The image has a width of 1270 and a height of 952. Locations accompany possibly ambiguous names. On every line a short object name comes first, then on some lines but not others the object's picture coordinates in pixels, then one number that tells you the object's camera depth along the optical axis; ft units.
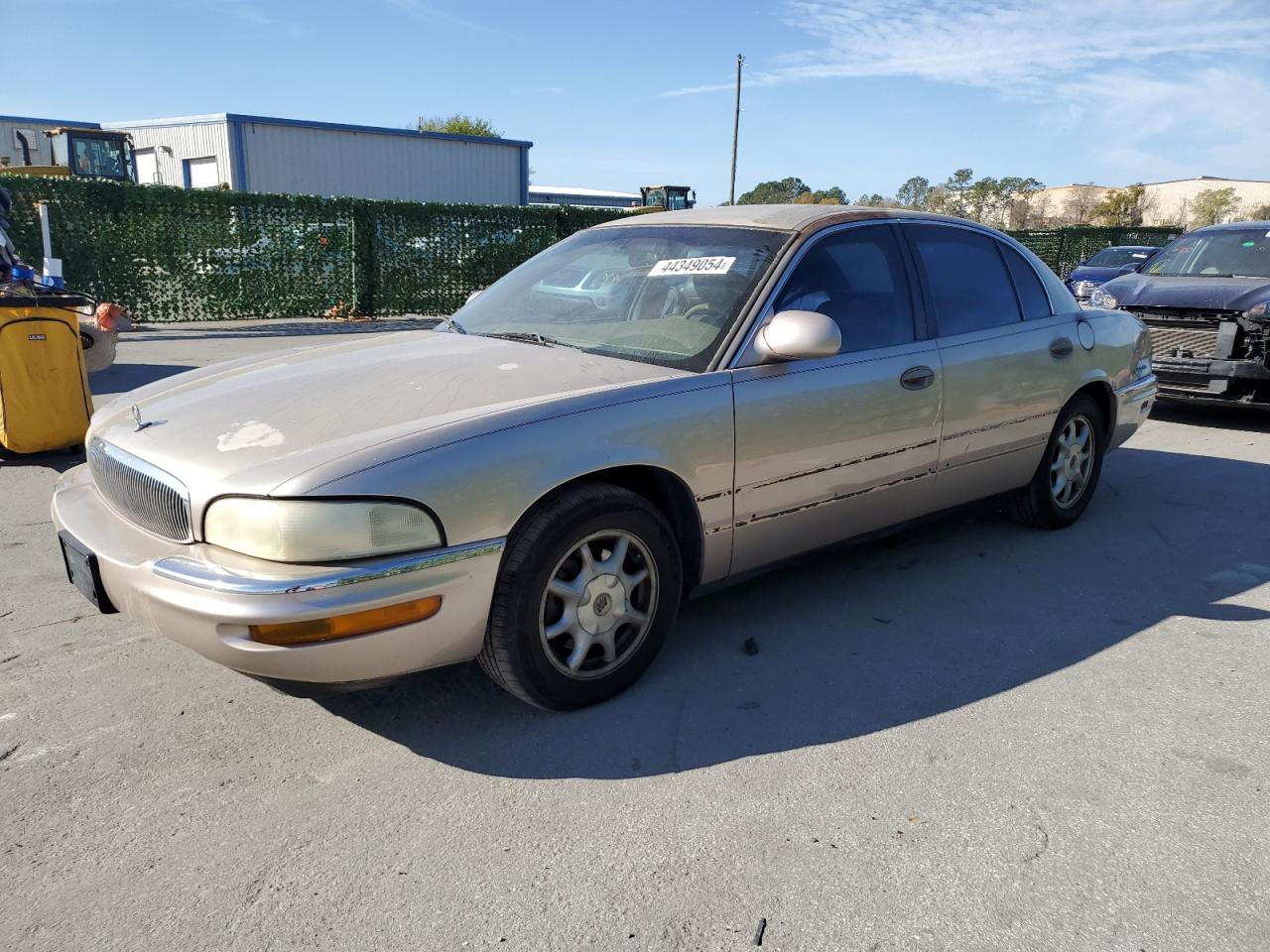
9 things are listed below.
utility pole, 146.61
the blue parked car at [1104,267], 55.47
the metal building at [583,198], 170.07
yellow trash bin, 19.36
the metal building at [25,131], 115.34
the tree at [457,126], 205.35
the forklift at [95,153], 70.28
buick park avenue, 8.48
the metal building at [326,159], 92.38
